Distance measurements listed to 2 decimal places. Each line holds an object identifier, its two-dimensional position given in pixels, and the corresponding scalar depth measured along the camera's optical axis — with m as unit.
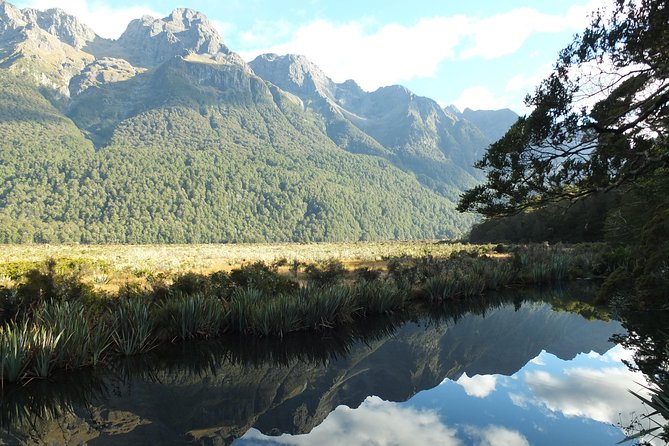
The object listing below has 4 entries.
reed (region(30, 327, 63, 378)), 6.48
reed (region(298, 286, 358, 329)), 10.45
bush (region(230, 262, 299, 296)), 12.34
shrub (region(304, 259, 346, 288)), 16.03
